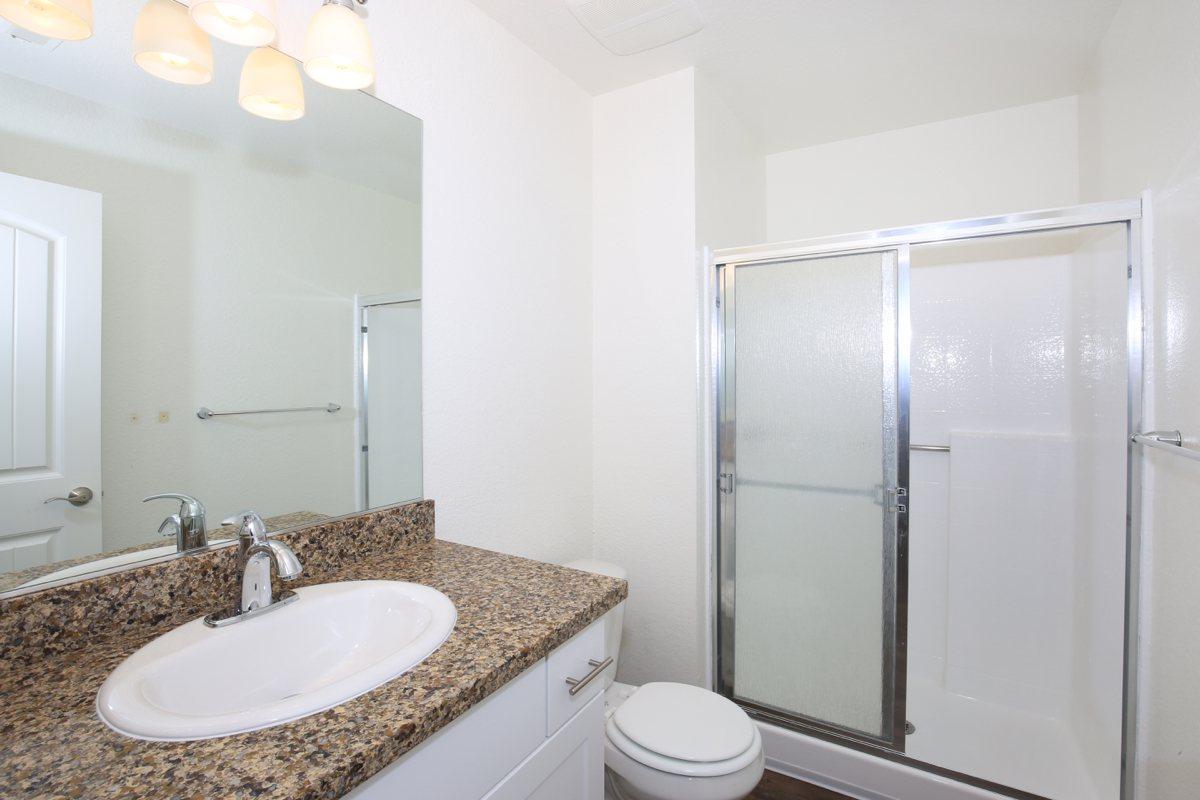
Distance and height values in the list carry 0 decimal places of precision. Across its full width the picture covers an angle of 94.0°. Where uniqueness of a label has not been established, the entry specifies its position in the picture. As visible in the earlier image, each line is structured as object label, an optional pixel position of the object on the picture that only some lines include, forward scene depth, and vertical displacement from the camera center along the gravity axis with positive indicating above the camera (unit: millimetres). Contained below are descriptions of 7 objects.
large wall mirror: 861 +166
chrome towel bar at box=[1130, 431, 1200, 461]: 1159 -95
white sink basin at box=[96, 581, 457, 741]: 664 -389
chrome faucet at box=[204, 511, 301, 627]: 931 -291
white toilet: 1324 -865
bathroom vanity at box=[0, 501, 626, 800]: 578 -383
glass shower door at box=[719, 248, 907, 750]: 1795 -315
